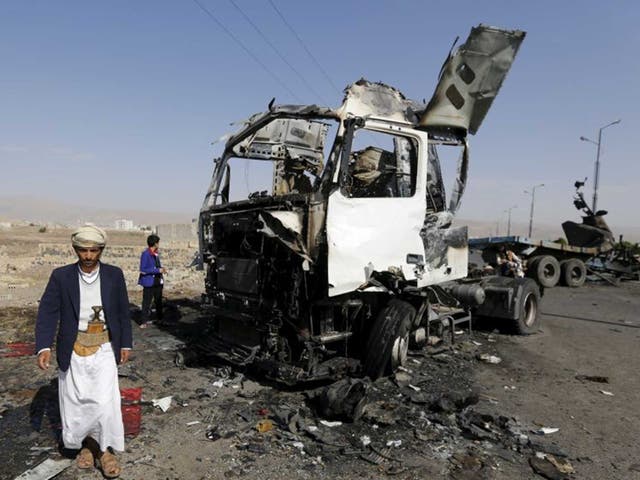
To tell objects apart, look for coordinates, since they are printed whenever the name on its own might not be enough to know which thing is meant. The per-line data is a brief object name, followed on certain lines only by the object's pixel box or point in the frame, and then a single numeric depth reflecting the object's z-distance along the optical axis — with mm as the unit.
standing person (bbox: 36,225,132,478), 3125
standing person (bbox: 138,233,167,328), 7605
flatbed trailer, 14805
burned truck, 4418
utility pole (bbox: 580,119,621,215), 25625
